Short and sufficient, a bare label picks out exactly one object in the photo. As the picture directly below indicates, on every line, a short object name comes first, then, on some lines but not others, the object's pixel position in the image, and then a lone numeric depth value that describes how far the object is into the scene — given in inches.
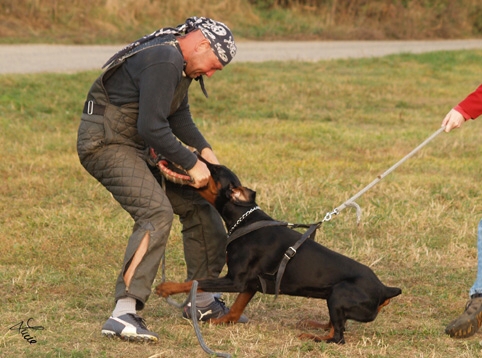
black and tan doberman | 363.6
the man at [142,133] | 347.6
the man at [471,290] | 382.6
